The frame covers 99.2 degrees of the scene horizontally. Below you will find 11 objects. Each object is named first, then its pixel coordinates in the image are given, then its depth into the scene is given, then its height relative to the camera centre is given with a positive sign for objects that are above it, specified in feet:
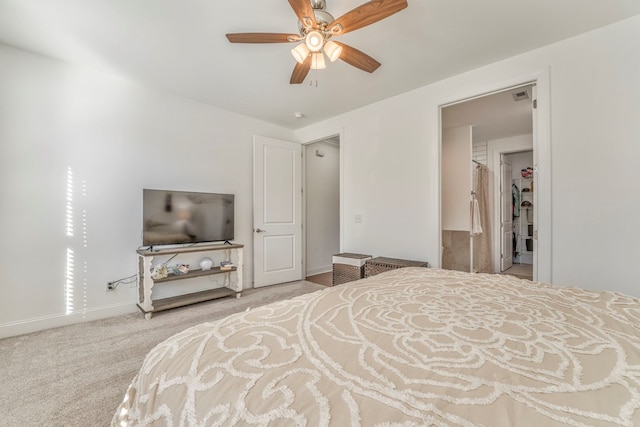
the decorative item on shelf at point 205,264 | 11.30 -2.10
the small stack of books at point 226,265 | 11.50 -2.23
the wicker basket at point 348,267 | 11.05 -2.22
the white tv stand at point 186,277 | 9.49 -2.46
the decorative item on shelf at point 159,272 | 9.83 -2.15
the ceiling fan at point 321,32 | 5.19 +3.93
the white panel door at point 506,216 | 16.96 -0.16
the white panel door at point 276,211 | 13.52 +0.14
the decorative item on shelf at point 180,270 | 10.55 -2.18
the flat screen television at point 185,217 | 9.98 -0.13
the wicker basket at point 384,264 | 9.81 -1.85
